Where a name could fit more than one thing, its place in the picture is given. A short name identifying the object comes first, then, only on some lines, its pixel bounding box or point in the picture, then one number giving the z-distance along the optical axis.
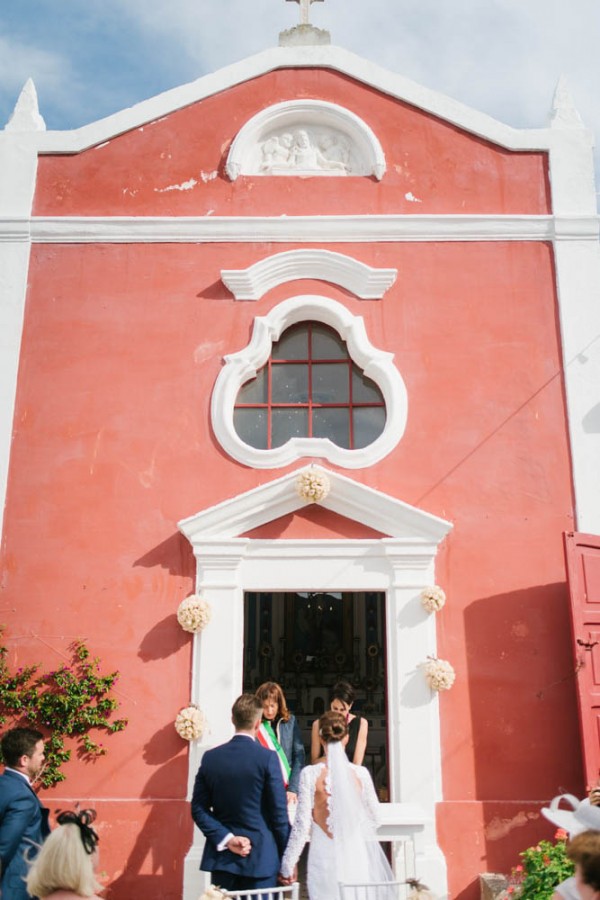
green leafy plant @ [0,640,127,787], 7.39
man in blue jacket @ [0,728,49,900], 4.72
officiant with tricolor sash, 6.94
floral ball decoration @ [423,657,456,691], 7.26
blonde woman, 3.48
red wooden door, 6.95
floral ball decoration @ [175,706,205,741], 7.19
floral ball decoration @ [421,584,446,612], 7.46
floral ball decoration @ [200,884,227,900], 4.24
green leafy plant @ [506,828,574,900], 5.86
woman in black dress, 7.08
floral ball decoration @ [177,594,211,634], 7.42
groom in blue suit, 5.13
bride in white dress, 5.56
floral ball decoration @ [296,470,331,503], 7.60
